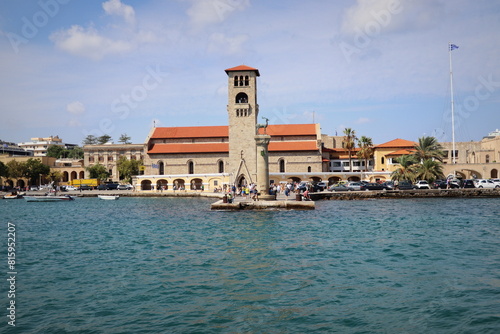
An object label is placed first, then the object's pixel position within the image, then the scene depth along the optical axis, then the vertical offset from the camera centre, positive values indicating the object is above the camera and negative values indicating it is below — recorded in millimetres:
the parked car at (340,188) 54375 -1186
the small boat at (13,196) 64894 -1355
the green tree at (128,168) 86688 +3186
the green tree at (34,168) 88000 +3741
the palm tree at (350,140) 74794 +6650
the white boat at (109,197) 61188 -1769
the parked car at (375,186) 55000 -1084
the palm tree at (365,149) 72419 +4858
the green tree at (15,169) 85062 +3513
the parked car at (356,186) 56044 -1008
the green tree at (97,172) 90750 +2687
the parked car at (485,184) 53684 -1147
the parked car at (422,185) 54531 -1082
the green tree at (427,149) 58469 +3696
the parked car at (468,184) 54250 -1093
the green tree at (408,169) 57938 +1059
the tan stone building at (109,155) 98375 +6735
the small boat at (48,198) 60219 -1743
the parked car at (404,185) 53781 -1036
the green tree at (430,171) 56188 +699
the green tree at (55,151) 137175 +11106
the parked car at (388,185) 54800 -980
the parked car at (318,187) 58781 -1105
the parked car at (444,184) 54188 -1046
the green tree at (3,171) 82625 +3113
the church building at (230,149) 61562 +5246
